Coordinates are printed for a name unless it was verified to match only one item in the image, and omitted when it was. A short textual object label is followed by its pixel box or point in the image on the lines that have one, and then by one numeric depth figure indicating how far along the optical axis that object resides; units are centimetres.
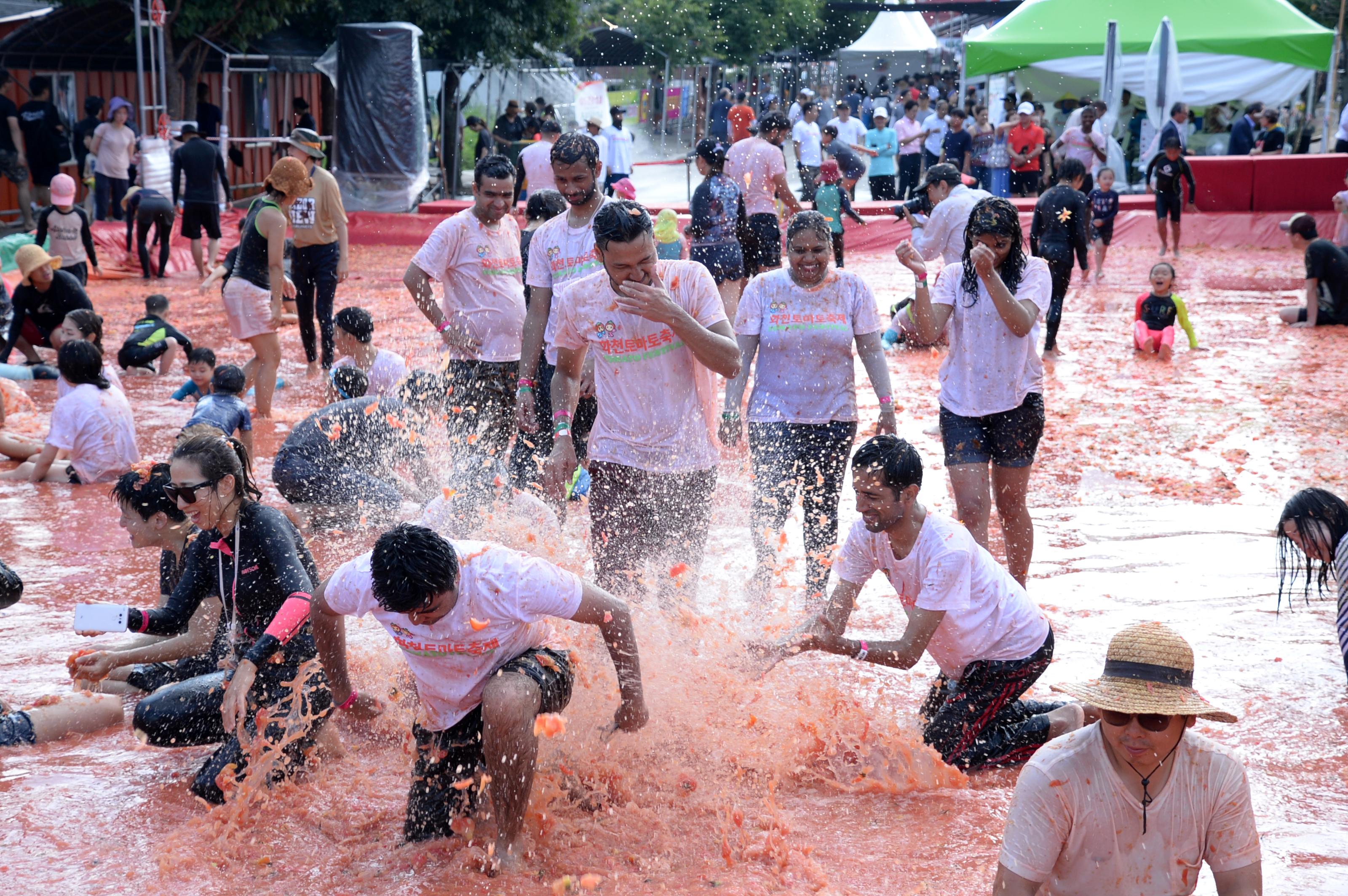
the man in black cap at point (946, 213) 994
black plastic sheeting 2367
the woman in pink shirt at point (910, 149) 2670
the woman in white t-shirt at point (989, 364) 590
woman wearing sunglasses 464
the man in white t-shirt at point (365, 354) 828
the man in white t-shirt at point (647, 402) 497
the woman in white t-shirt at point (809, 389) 612
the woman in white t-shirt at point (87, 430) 849
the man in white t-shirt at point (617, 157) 2198
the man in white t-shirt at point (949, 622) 446
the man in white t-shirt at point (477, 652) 396
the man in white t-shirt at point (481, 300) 734
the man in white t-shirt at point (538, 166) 1544
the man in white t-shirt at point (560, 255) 618
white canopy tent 4362
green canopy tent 2562
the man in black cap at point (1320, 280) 1427
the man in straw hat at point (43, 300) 1180
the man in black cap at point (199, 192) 1736
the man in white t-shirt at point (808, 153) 1948
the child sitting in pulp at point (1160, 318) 1293
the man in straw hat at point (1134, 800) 308
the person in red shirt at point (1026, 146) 2248
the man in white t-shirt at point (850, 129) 2412
